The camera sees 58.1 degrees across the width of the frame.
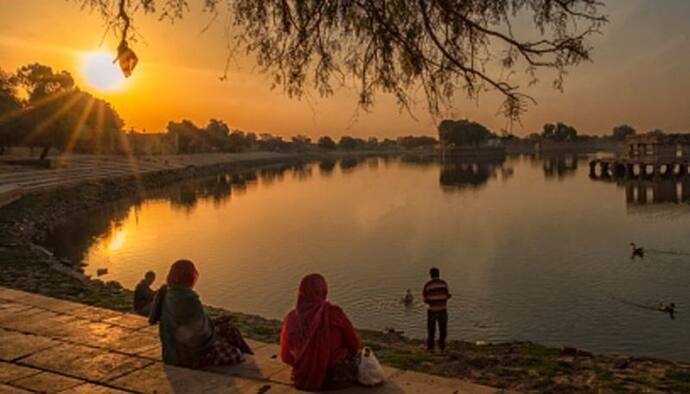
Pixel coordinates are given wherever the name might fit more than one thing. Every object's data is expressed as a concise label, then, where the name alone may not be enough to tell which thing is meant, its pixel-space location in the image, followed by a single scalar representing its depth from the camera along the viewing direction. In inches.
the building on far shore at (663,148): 2652.6
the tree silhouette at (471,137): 6899.6
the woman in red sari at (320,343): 217.9
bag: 220.2
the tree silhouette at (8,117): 2112.5
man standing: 437.7
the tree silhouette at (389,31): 231.6
